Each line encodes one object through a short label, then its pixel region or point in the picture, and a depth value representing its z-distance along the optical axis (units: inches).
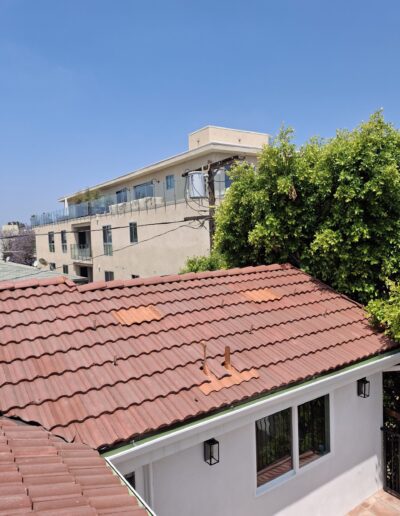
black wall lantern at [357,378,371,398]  229.7
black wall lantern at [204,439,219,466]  165.2
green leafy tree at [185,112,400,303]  268.7
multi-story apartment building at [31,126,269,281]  856.3
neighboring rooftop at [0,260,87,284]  611.1
